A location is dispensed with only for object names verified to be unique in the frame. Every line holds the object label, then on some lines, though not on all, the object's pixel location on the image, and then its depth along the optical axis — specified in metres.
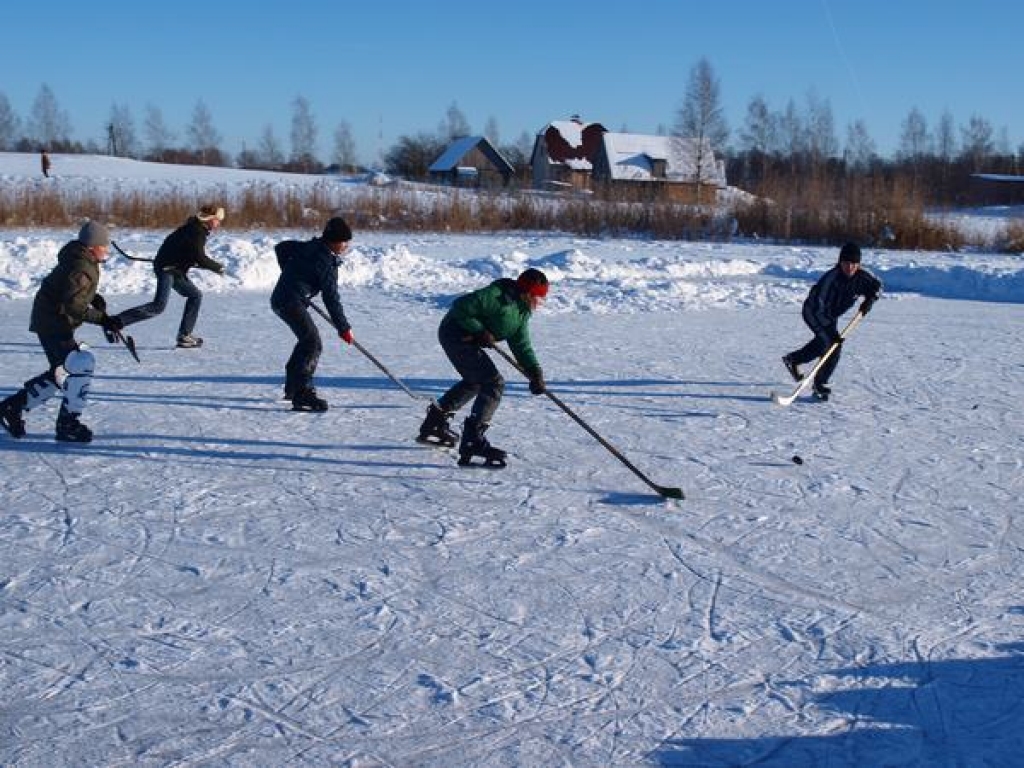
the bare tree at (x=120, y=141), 69.69
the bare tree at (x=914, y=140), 66.96
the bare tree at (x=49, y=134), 69.62
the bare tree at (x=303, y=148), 70.94
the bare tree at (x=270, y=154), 72.44
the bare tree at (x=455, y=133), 72.88
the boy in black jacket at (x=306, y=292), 6.86
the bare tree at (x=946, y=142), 67.50
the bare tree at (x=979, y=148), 66.50
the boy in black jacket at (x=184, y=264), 9.05
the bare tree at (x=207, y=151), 70.04
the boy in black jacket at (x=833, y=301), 8.06
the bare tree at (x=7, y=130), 67.31
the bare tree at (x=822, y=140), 56.03
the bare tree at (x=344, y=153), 72.56
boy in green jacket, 5.61
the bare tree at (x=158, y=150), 70.00
